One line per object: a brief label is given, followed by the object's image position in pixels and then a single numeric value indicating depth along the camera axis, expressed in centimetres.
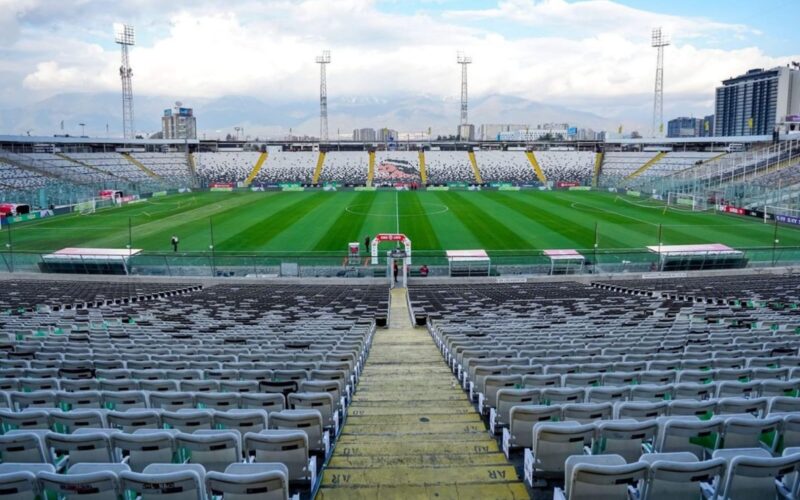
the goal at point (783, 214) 4997
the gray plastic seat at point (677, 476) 421
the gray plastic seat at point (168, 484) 407
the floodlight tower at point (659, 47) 10438
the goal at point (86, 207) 6062
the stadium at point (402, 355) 508
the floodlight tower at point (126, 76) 10106
